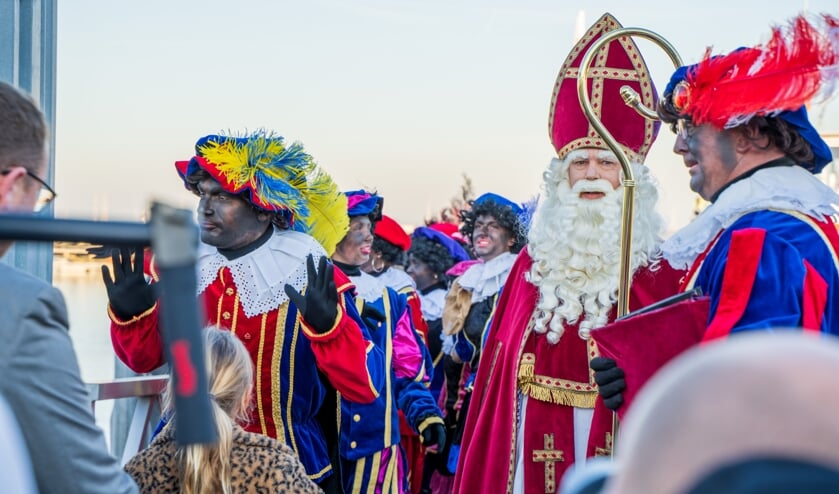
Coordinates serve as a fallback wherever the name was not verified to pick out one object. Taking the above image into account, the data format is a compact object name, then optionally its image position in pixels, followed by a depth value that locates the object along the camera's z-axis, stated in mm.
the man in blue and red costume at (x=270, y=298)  4418
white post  4621
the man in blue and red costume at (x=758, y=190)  3037
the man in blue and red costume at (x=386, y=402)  5227
